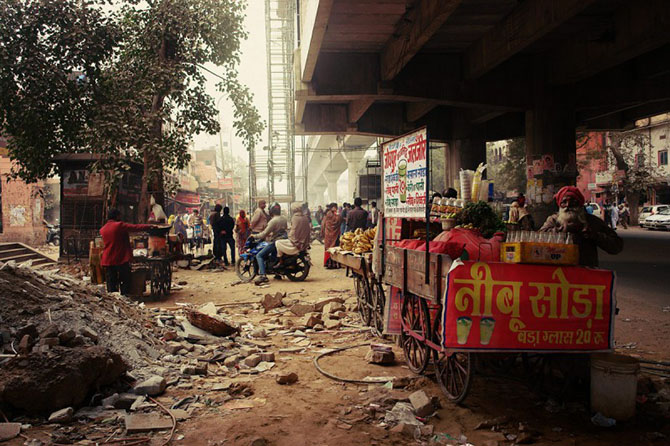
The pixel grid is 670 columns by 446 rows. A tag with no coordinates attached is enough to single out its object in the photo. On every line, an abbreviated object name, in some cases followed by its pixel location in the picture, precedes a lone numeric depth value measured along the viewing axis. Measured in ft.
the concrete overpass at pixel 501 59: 33.60
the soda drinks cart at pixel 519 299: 13.58
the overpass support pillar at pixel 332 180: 209.24
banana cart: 24.39
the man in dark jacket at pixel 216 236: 55.68
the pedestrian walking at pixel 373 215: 70.28
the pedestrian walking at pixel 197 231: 74.22
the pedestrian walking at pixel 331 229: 53.06
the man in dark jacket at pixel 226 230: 54.85
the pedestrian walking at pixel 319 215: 117.67
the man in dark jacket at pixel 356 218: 53.06
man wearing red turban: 16.34
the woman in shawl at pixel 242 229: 58.65
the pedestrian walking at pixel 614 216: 106.42
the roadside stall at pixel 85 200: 55.93
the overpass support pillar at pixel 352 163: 143.84
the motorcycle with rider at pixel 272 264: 43.19
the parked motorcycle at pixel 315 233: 105.44
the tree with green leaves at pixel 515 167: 119.55
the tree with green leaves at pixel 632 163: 125.70
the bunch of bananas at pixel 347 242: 30.83
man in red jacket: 31.58
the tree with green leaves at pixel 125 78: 40.27
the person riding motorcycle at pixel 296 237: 42.16
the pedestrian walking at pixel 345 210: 82.63
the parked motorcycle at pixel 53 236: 95.35
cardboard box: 13.67
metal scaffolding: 93.25
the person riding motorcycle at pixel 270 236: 42.73
